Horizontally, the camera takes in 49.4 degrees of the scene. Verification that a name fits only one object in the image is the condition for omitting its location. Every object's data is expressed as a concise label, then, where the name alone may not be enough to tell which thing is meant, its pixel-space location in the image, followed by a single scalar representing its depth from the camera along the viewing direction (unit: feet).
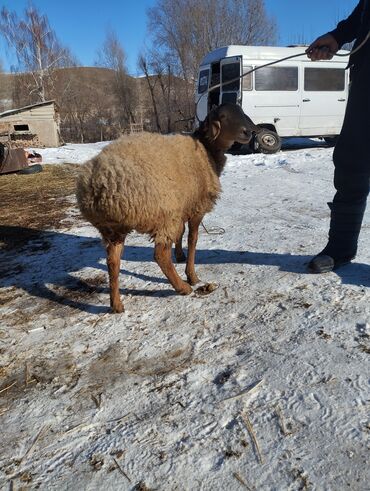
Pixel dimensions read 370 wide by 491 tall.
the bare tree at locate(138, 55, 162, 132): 106.83
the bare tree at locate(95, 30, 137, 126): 123.07
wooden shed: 59.98
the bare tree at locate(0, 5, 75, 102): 118.52
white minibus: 38.81
